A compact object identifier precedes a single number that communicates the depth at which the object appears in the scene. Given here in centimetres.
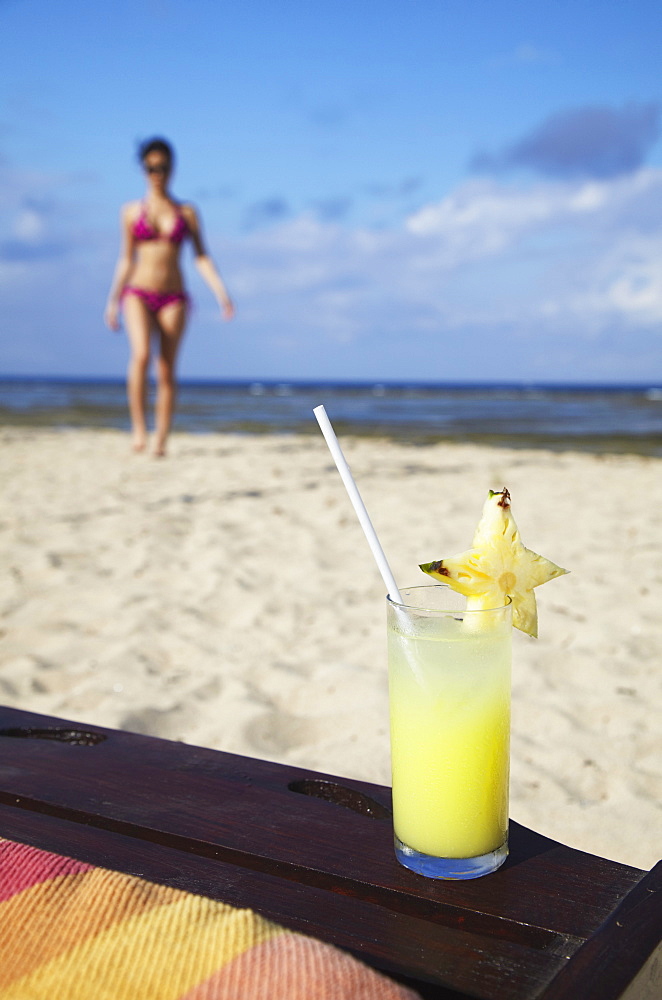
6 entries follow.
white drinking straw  94
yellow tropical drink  92
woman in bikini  651
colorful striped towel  59
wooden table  70
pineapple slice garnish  88
